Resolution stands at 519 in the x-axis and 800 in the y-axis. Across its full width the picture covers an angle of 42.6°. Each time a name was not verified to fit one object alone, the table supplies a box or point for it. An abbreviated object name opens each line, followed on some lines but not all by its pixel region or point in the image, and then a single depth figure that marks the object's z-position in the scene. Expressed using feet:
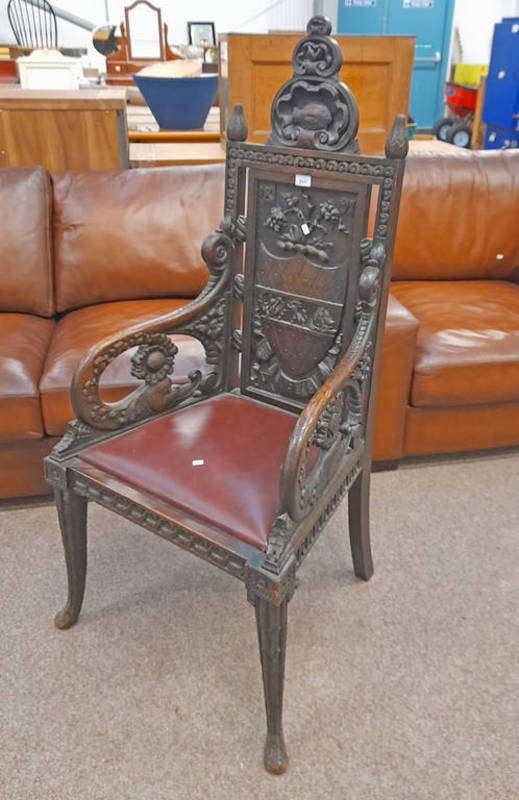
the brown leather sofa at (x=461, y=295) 6.62
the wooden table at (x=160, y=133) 10.96
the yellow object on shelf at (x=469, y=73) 22.32
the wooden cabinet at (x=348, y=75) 8.93
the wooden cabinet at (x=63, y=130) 8.07
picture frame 22.02
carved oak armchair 3.93
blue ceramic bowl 10.84
